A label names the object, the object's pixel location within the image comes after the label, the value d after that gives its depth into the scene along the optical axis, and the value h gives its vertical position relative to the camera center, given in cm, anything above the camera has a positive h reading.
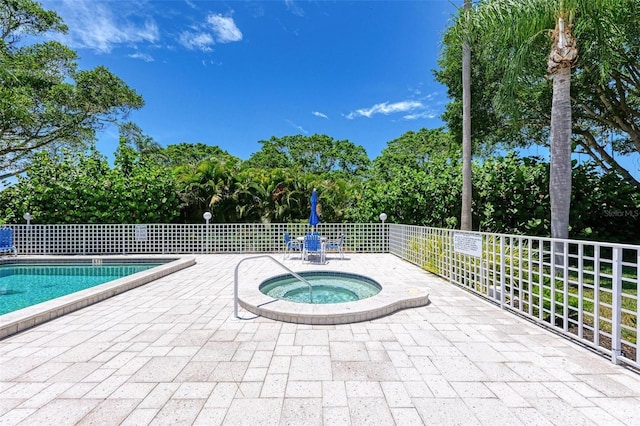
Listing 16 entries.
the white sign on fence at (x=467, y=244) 521 -62
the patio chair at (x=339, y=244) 957 -109
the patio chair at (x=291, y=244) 966 -108
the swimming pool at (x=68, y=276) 389 -159
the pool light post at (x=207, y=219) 1086 -27
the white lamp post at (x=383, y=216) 1064 -14
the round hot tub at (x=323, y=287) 580 -170
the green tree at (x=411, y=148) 2612 +624
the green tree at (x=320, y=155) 2825 +581
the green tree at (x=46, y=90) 1295 +588
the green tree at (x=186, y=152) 2733 +615
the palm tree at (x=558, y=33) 620 +421
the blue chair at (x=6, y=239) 1004 -95
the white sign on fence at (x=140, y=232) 1123 -77
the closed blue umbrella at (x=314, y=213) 938 -2
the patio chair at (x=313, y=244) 879 -100
